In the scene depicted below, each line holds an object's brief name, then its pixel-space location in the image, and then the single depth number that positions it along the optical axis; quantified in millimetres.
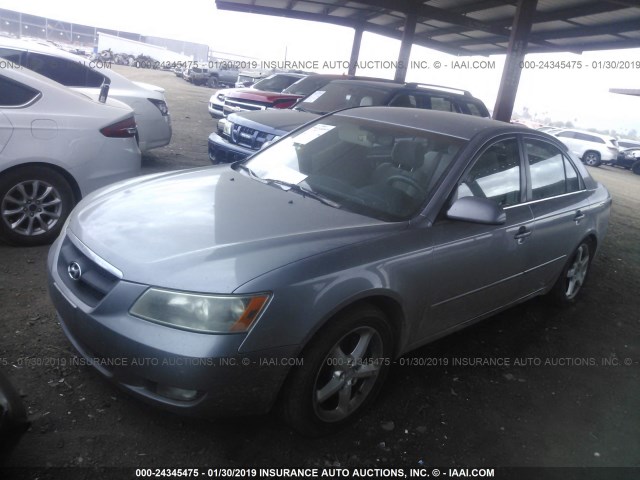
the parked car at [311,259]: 2160
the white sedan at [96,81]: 6035
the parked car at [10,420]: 1776
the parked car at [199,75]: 34500
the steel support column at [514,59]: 11398
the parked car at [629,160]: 24891
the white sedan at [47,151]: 4148
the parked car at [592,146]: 24906
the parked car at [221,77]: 34875
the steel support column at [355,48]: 19094
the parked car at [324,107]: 6684
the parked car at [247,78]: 26875
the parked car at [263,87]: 12648
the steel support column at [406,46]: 14680
